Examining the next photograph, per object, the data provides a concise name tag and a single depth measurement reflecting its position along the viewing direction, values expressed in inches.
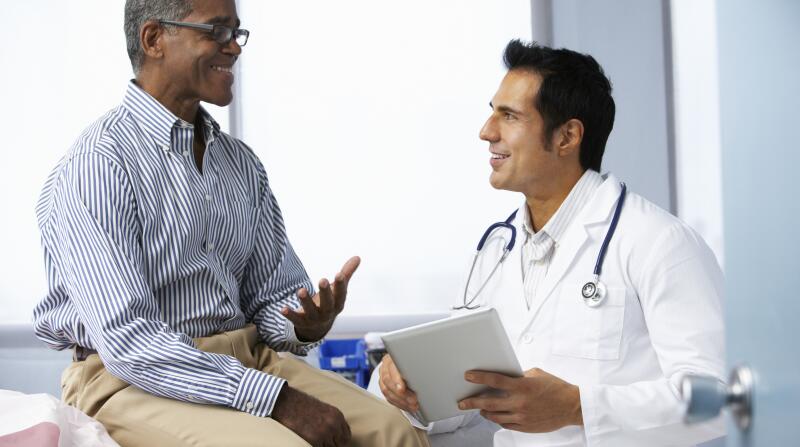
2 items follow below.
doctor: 67.1
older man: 67.8
